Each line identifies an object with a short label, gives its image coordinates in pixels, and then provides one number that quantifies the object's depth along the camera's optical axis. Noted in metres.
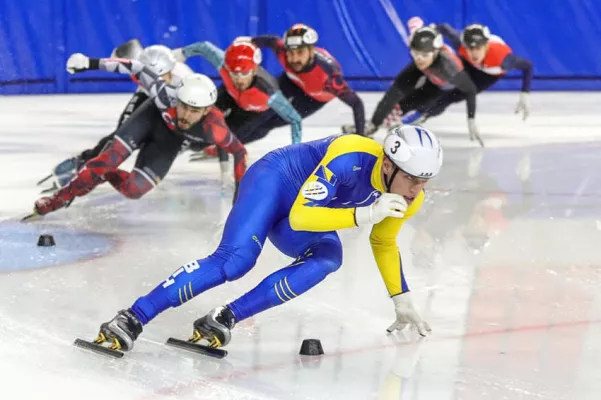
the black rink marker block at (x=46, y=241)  11.59
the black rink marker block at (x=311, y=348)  7.84
